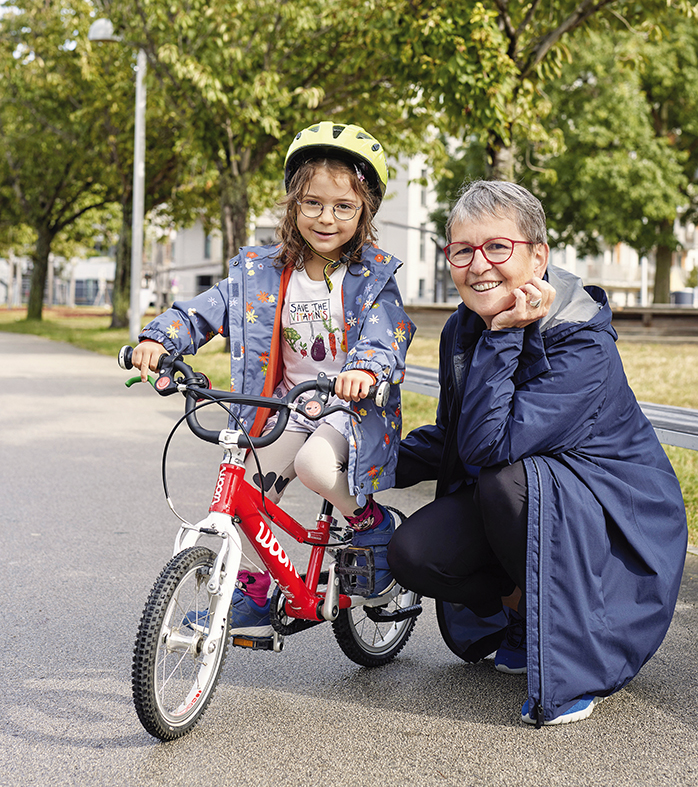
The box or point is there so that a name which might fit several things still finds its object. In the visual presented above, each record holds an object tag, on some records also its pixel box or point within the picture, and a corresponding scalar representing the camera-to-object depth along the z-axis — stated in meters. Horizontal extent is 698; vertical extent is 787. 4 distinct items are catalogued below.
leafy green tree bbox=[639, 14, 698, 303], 25.30
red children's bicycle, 2.47
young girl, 2.84
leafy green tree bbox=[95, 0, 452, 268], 13.16
